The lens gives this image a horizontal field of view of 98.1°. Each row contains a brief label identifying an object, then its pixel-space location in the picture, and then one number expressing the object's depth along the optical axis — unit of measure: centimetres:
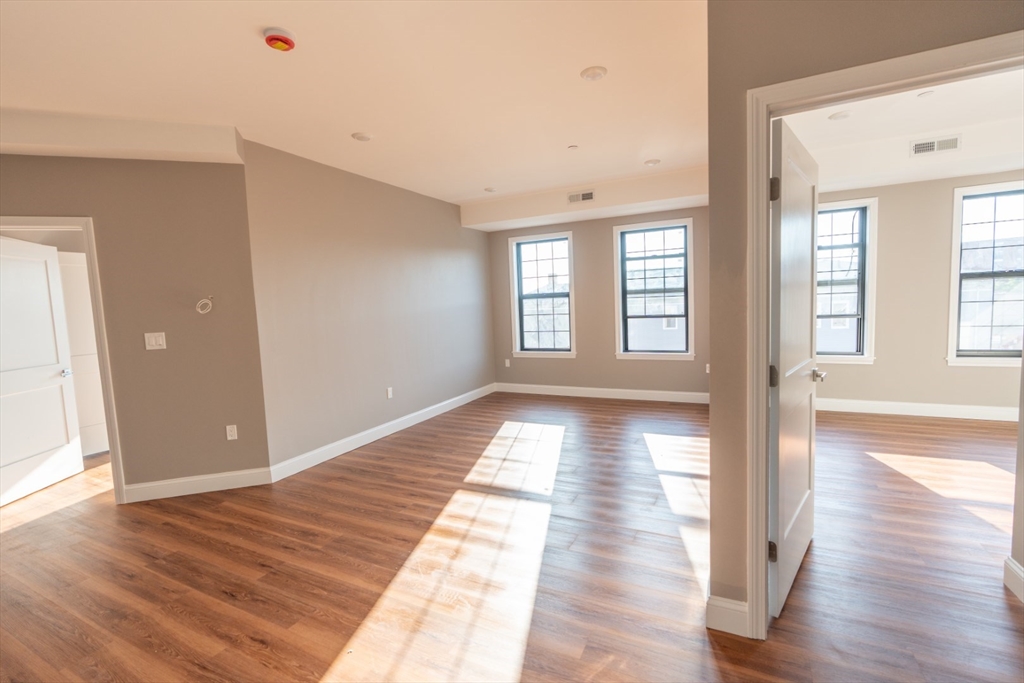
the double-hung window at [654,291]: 592
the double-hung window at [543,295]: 663
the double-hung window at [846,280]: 497
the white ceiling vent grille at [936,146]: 400
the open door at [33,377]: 360
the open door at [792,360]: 179
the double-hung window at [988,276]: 445
